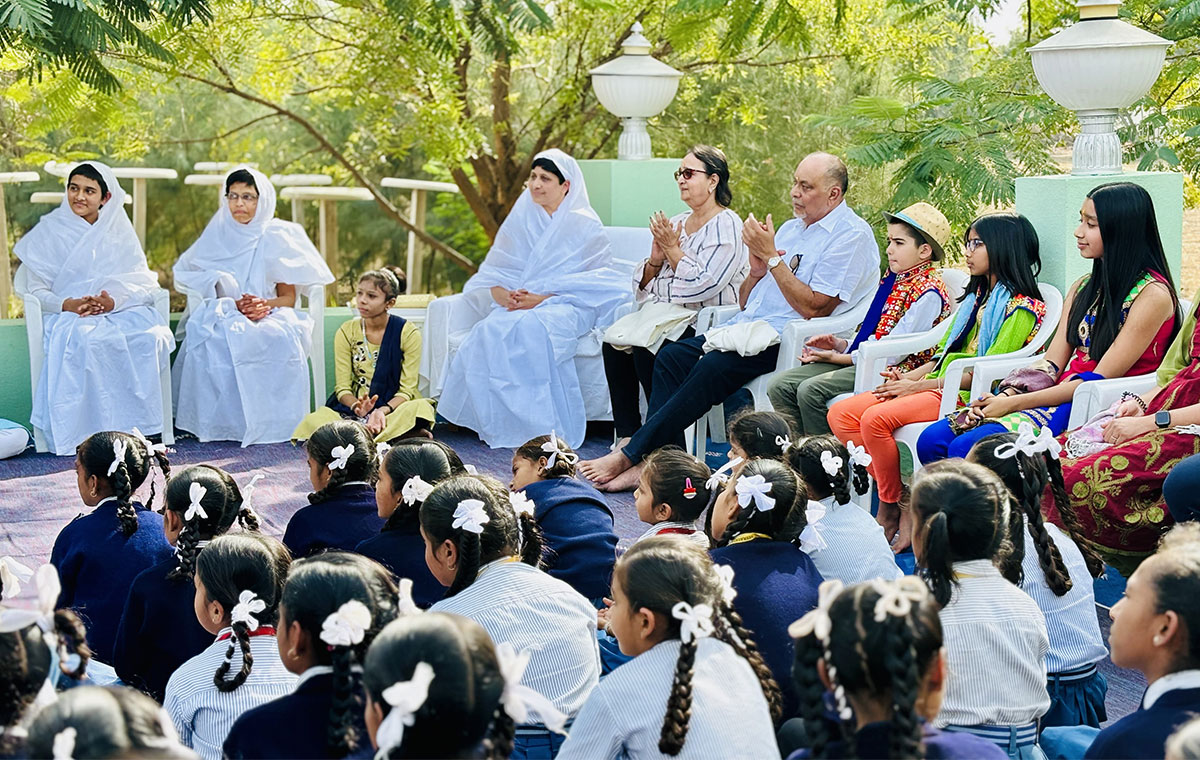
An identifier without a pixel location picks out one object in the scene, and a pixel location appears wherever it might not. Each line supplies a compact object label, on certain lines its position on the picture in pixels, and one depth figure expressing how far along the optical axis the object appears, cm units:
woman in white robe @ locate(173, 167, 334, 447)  696
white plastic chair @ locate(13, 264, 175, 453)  682
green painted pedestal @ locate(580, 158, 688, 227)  777
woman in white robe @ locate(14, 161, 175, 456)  677
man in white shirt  580
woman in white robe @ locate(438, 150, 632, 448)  679
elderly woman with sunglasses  620
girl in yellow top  648
